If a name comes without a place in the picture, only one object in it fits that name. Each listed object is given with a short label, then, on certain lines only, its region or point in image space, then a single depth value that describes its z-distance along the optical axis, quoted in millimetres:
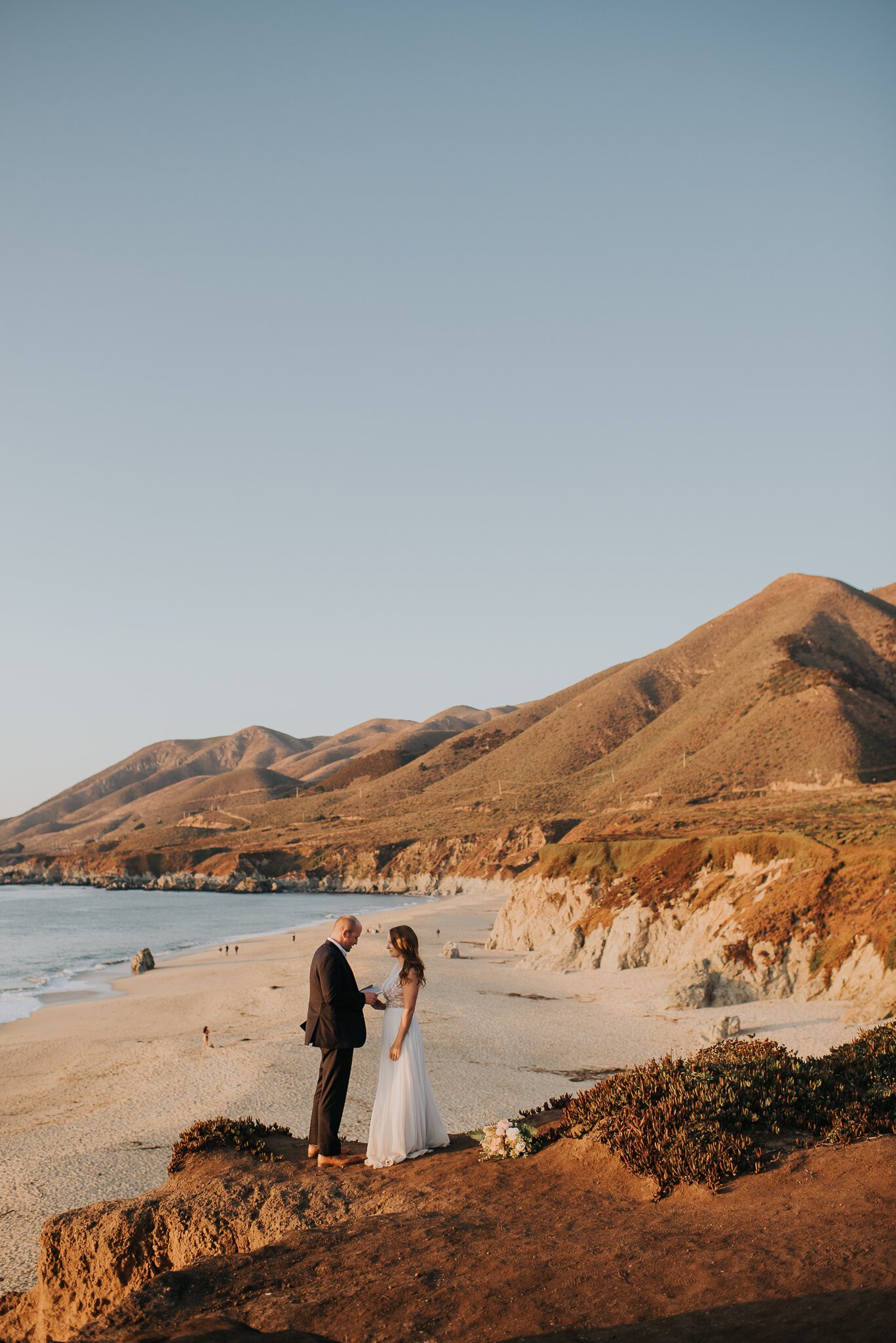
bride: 8906
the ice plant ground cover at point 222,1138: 9391
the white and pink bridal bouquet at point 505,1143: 8797
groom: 8984
